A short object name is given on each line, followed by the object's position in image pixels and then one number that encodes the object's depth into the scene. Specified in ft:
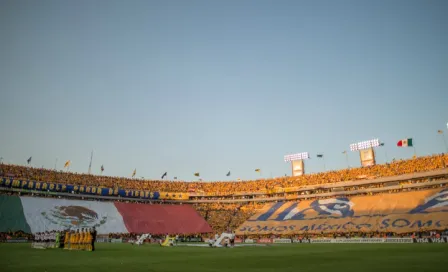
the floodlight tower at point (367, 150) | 247.09
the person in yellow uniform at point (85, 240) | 98.48
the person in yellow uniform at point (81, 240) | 99.76
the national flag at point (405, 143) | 223.30
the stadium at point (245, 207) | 174.70
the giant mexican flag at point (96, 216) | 188.14
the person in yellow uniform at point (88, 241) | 96.83
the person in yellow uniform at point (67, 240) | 108.37
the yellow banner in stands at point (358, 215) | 168.35
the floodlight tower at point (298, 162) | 285.23
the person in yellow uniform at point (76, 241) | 101.77
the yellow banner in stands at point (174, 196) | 278.58
